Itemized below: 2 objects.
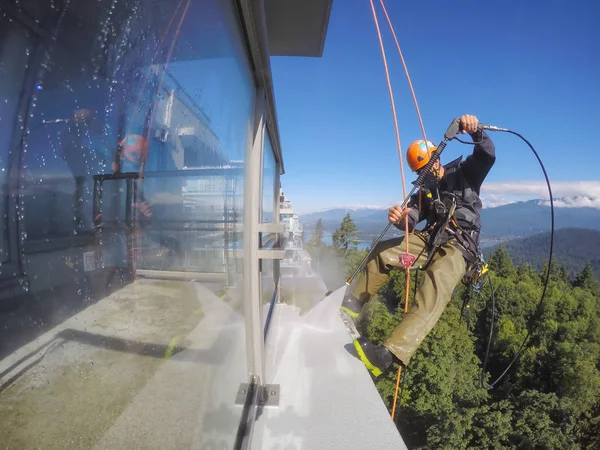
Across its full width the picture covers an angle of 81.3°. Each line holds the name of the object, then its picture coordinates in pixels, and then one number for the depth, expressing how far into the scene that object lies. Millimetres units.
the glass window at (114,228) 515
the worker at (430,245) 2887
